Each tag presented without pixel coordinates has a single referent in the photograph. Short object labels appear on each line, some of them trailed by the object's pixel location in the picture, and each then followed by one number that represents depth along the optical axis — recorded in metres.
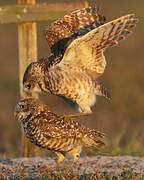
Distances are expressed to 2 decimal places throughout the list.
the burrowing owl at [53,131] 13.58
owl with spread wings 14.12
